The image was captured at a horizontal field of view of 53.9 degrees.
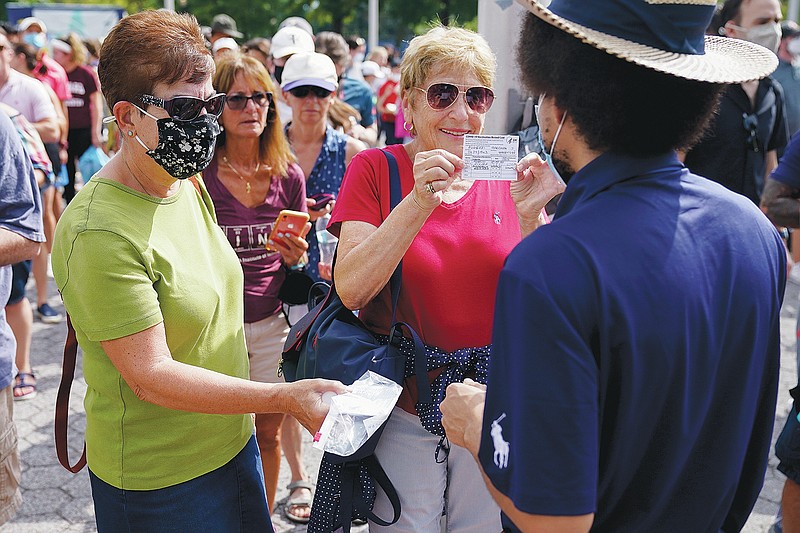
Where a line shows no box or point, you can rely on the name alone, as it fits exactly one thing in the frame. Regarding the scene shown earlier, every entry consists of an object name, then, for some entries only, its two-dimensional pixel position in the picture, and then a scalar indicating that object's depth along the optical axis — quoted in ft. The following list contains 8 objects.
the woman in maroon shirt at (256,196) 11.11
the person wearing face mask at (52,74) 27.68
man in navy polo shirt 3.88
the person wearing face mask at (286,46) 16.96
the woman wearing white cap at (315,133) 13.58
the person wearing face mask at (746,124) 14.79
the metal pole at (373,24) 75.72
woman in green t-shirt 6.00
